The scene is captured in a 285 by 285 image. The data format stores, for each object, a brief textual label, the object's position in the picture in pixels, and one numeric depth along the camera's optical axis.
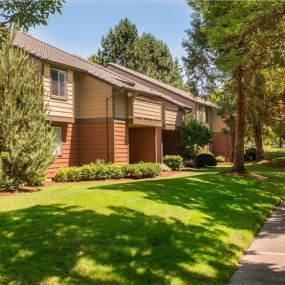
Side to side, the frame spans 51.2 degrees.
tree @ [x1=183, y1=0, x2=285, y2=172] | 8.77
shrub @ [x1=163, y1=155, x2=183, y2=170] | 22.36
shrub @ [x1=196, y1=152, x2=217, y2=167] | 26.48
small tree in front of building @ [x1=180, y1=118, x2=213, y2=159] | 25.72
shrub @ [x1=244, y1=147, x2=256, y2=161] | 34.50
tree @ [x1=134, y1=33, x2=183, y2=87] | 44.39
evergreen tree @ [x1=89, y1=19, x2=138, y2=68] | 44.52
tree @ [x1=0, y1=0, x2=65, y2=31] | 4.11
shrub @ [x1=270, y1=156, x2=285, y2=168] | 24.40
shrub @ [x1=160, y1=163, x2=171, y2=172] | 20.17
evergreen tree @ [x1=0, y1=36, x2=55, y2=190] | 11.32
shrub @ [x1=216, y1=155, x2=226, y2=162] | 32.98
